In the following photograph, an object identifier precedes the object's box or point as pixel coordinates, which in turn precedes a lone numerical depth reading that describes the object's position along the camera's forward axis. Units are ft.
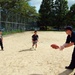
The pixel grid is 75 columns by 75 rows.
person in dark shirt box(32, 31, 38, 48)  20.16
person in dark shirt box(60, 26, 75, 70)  9.79
